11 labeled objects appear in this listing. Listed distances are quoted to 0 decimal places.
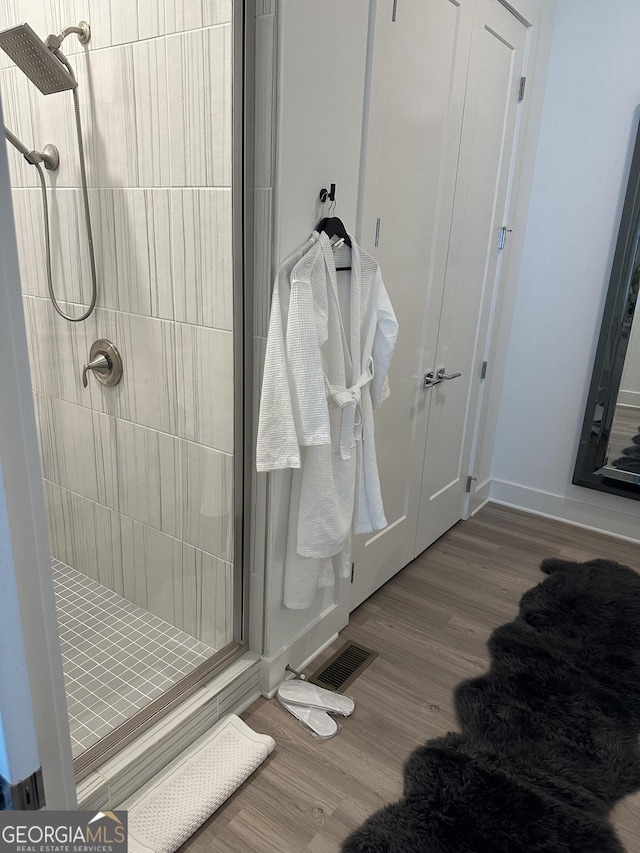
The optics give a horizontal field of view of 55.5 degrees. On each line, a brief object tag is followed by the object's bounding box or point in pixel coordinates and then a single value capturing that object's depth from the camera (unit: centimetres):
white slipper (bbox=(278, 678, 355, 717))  193
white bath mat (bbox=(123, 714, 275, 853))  149
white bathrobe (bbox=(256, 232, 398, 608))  160
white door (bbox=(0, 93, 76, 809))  73
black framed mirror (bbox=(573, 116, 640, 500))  291
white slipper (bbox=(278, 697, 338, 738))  185
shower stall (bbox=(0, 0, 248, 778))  162
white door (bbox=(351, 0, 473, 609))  191
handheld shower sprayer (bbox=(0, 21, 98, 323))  162
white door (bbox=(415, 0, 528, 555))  245
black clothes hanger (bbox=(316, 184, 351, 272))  169
